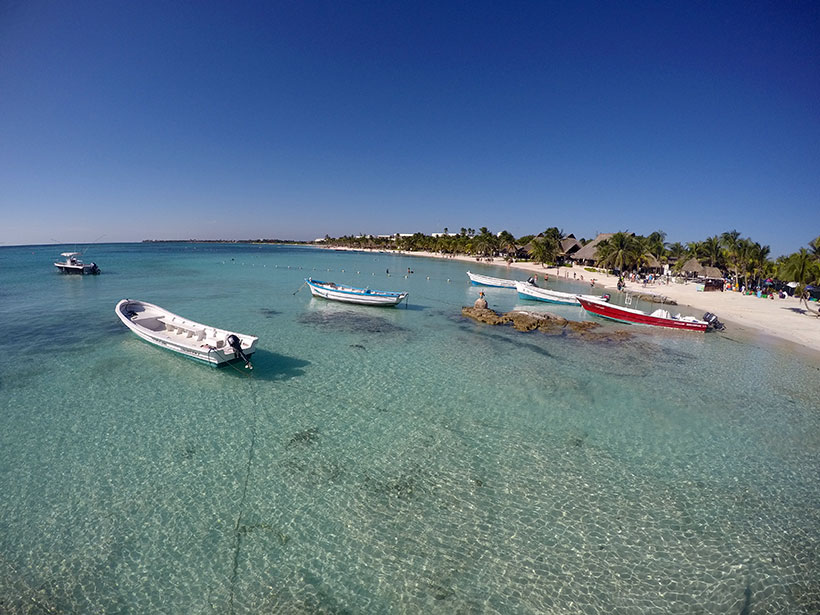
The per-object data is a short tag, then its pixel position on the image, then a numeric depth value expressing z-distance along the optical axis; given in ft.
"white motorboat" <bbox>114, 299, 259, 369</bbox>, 47.70
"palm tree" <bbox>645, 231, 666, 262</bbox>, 200.54
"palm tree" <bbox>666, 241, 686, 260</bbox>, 225.64
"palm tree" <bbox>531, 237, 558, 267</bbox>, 250.37
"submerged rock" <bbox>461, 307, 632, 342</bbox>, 77.25
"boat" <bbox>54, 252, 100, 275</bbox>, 160.76
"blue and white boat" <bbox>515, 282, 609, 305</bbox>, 118.62
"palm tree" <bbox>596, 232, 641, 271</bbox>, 179.32
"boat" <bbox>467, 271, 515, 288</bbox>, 149.18
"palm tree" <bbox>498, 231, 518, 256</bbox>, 314.35
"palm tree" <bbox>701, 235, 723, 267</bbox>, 178.50
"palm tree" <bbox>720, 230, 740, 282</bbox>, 153.89
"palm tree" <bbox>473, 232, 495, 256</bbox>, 335.06
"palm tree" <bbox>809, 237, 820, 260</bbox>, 106.32
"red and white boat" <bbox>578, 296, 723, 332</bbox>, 82.58
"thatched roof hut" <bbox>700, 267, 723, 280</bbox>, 172.24
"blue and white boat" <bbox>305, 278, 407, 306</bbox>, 95.86
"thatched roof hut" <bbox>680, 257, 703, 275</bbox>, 175.97
